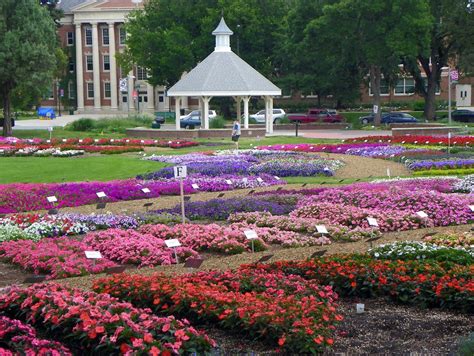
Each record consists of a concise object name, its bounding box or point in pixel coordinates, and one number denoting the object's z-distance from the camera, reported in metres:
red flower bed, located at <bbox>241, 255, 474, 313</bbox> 10.73
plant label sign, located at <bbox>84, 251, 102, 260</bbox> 12.12
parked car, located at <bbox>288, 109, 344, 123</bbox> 65.69
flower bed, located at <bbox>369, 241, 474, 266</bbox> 12.34
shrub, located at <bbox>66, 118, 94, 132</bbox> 58.31
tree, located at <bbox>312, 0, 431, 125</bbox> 55.88
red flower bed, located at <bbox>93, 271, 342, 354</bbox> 9.02
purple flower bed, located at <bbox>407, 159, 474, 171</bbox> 27.12
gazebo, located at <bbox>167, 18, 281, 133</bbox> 50.56
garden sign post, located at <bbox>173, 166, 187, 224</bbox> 15.33
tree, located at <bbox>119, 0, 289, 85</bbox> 67.88
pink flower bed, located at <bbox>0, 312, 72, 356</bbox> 8.38
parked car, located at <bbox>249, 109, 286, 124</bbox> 64.88
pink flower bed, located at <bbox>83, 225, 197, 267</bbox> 14.10
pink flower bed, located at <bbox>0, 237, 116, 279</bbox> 13.23
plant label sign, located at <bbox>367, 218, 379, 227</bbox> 14.64
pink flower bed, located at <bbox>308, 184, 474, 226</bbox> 17.56
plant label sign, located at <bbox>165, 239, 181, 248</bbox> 12.48
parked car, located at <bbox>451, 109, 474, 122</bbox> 64.12
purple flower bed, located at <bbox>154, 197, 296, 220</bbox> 18.64
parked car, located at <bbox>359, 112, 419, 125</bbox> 61.72
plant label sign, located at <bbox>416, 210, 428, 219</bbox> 16.22
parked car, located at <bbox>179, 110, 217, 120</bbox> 64.22
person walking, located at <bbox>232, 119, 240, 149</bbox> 38.62
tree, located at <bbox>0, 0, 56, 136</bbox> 52.19
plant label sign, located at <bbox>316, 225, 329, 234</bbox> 13.95
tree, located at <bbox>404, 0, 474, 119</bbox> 58.65
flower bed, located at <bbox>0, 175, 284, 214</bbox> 20.80
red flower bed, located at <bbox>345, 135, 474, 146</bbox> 36.03
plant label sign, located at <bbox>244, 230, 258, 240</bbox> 13.26
